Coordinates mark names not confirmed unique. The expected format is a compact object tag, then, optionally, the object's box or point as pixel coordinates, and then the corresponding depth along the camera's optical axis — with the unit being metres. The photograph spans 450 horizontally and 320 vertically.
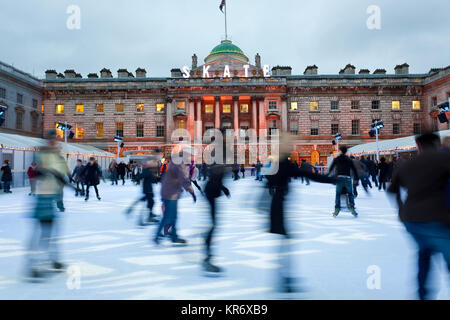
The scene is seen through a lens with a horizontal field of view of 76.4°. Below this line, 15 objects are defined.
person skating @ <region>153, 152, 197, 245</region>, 5.13
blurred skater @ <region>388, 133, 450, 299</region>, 2.56
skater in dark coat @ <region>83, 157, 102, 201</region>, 10.95
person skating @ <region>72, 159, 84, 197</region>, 12.78
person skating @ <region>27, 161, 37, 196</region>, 14.10
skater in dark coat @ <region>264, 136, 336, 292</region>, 3.39
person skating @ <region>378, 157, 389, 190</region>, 14.35
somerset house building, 40.47
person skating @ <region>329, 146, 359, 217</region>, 7.49
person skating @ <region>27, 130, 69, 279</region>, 3.95
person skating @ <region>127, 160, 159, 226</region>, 7.27
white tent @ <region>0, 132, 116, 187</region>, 17.12
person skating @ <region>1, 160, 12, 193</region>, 14.52
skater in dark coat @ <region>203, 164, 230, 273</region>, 4.12
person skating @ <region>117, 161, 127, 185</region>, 21.27
